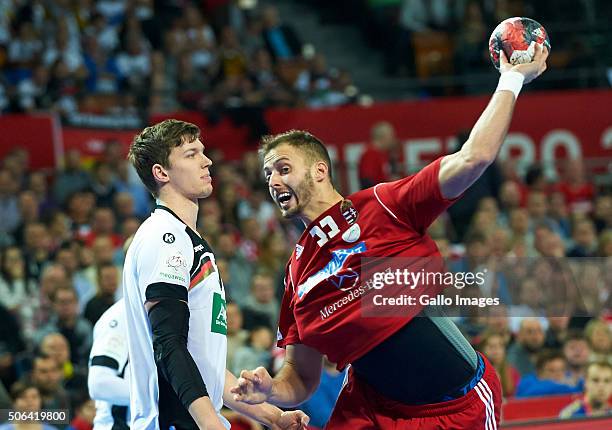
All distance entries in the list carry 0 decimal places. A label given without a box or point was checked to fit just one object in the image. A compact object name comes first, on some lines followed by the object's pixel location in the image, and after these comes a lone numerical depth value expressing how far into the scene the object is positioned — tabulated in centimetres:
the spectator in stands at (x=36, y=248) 2019
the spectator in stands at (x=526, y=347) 1834
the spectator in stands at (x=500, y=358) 1731
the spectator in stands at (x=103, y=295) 1798
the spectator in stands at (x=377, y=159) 2436
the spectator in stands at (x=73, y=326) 1797
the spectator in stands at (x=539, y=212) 2464
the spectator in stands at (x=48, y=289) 1886
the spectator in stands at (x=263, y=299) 1987
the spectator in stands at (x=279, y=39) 3115
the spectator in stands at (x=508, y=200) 2495
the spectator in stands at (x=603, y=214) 2503
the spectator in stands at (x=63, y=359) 1622
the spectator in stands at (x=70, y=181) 2294
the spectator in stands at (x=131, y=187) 2358
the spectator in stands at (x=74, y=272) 1978
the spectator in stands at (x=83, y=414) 1514
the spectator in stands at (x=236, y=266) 2119
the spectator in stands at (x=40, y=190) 2273
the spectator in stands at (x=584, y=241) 2266
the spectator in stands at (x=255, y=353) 1753
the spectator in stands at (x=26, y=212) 2175
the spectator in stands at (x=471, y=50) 3120
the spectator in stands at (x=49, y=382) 1502
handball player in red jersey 913
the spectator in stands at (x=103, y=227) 2161
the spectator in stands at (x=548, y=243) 2225
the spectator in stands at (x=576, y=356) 1789
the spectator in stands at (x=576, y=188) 2644
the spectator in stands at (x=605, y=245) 2250
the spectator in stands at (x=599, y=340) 1820
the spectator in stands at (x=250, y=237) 2253
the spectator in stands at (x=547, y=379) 1722
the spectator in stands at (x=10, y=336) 1819
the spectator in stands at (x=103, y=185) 2283
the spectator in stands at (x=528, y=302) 1953
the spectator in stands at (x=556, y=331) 1884
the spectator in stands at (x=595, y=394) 1653
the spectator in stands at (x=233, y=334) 1777
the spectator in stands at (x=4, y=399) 1488
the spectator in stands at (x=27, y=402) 1351
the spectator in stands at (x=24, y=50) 2659
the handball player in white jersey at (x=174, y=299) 841
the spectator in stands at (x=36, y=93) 2531
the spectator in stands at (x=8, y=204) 2233
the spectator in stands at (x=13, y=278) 1955
